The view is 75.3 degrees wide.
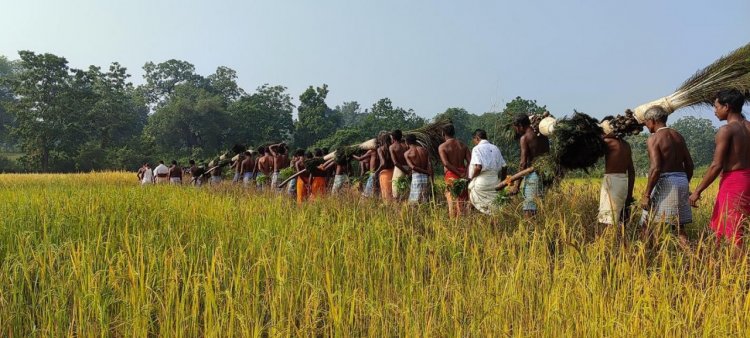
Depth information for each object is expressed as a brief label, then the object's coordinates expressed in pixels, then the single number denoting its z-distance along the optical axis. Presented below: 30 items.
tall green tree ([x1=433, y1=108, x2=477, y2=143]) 72.72
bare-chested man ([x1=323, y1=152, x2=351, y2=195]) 9.48
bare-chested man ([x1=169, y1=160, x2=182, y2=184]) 17.45
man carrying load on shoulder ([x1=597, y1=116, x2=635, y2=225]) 4.70
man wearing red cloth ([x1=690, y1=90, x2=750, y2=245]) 4.03
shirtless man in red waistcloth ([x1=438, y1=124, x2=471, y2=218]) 6.83
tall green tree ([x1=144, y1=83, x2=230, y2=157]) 51.12
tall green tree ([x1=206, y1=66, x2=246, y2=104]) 81.50
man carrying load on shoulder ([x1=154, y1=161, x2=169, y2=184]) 17.52
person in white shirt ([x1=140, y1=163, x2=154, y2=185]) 18.81
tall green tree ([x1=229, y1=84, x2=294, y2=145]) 52.81
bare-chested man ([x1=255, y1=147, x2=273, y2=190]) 12.79
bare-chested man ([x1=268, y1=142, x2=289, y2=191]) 11.79
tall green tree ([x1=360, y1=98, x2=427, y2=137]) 55.41
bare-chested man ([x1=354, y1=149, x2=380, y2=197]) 8.50
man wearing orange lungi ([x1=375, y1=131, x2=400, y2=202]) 8.21
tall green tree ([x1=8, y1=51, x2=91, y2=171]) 39.41
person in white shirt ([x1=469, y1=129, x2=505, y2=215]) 5.90
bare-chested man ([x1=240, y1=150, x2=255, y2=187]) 13.79
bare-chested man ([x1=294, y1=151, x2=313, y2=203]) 9.68
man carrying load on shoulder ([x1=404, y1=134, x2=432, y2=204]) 7.19
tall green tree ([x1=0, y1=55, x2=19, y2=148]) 60.97
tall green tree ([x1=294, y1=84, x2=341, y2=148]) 51.91
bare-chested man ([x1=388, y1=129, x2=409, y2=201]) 7.74
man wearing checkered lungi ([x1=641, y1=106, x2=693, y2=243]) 4.36
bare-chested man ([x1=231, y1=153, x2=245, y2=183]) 14.08
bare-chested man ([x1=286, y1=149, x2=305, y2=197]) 10.31
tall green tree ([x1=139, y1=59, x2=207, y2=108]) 80.44
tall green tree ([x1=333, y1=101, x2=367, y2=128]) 128.00
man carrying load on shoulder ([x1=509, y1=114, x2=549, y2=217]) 5.35
